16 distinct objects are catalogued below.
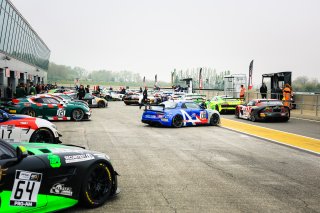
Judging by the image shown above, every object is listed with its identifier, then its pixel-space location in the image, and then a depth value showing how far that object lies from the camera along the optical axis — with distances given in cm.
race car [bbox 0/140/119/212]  439
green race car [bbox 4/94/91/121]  1772
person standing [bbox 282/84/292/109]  2444
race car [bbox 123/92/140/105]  3700
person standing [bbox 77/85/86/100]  2798
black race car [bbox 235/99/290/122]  1980
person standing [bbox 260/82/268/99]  2832
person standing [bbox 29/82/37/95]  2419
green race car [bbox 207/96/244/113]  2547
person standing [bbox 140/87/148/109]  2910
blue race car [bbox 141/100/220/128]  1667
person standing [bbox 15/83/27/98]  2223
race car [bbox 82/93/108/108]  3134
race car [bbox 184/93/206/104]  2660
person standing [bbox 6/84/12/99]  2691
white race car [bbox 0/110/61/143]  951
